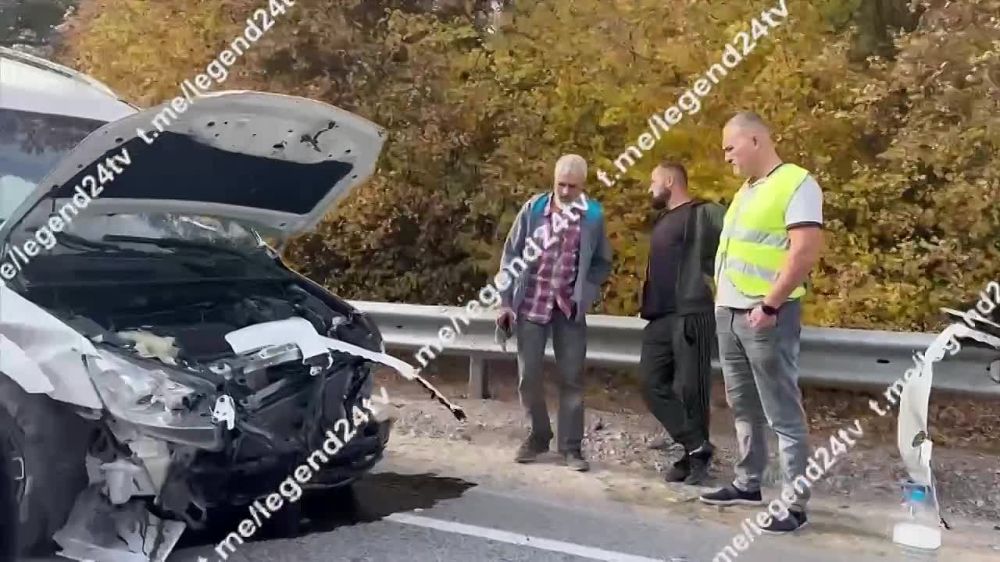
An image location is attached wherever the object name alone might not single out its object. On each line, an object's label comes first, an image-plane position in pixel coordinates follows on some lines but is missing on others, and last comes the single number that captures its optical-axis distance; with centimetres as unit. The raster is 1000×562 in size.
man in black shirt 495
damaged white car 313
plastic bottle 405
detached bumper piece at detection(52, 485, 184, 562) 324
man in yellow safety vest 409
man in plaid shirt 526
